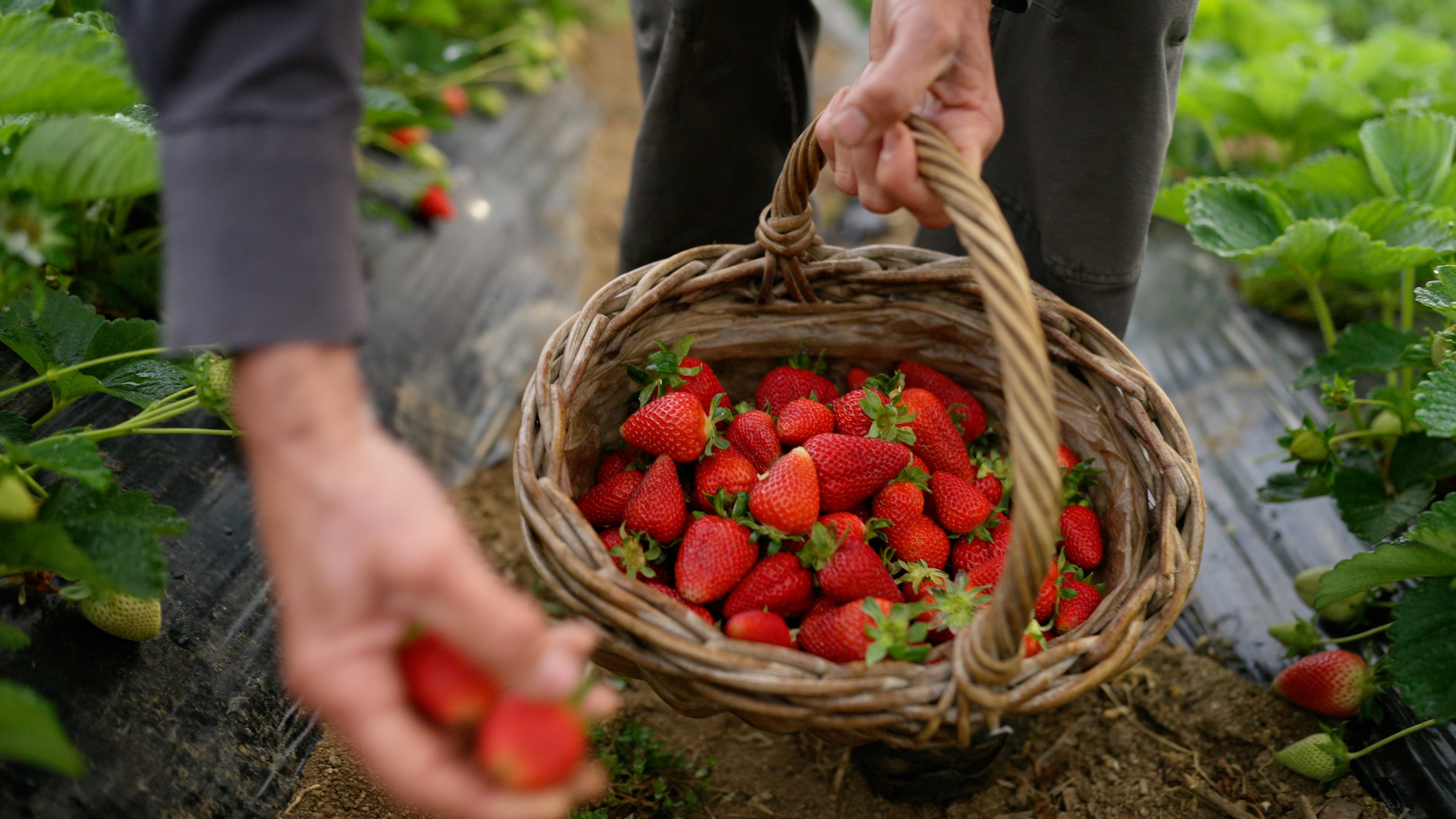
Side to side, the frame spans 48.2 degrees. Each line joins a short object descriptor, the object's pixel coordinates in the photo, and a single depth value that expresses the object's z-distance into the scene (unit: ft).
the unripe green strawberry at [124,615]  2.29
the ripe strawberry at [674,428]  2.48
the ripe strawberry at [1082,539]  2.53
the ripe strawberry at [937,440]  2.60
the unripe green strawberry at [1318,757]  2.56
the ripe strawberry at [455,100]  4.19
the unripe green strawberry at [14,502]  2.13
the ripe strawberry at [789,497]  2.41
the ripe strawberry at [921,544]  2.48
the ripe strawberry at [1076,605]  2.41
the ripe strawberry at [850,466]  2.48
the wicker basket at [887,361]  2.09
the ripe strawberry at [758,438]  2.55
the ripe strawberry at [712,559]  2.37
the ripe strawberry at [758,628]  2.30
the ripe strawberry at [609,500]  2.52
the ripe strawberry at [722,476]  2.49
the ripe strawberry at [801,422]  2.56
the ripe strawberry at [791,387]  2.68
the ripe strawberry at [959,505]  2.52
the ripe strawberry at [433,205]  3.73
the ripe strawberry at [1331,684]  2.62
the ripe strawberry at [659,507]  2.44
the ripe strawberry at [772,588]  2.39
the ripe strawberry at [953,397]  2.71
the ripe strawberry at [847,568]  2.37
